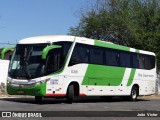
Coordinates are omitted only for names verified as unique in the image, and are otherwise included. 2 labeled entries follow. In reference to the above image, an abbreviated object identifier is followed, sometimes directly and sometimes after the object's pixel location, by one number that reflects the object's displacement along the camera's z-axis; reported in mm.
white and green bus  21120
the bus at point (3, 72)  30903
